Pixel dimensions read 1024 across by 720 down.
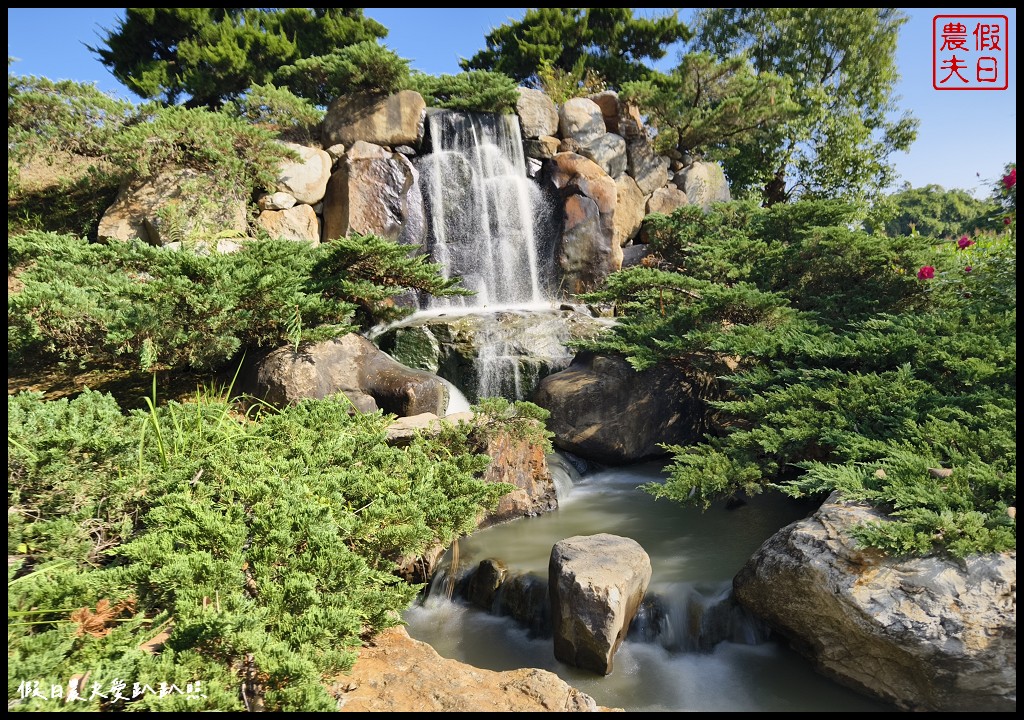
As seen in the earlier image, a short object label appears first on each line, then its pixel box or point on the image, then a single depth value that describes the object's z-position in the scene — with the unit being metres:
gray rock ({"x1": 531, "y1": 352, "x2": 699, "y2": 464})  6.64
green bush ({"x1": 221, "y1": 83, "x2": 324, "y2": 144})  9.52
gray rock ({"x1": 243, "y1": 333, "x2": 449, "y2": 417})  5.58
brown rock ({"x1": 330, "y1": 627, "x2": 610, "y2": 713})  2.47
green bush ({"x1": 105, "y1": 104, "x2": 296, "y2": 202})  7.56
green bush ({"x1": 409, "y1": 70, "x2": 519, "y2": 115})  10.56
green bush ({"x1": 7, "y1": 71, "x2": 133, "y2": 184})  7.93
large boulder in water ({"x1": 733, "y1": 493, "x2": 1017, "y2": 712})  2.81
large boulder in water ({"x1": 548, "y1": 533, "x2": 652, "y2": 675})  3.46
